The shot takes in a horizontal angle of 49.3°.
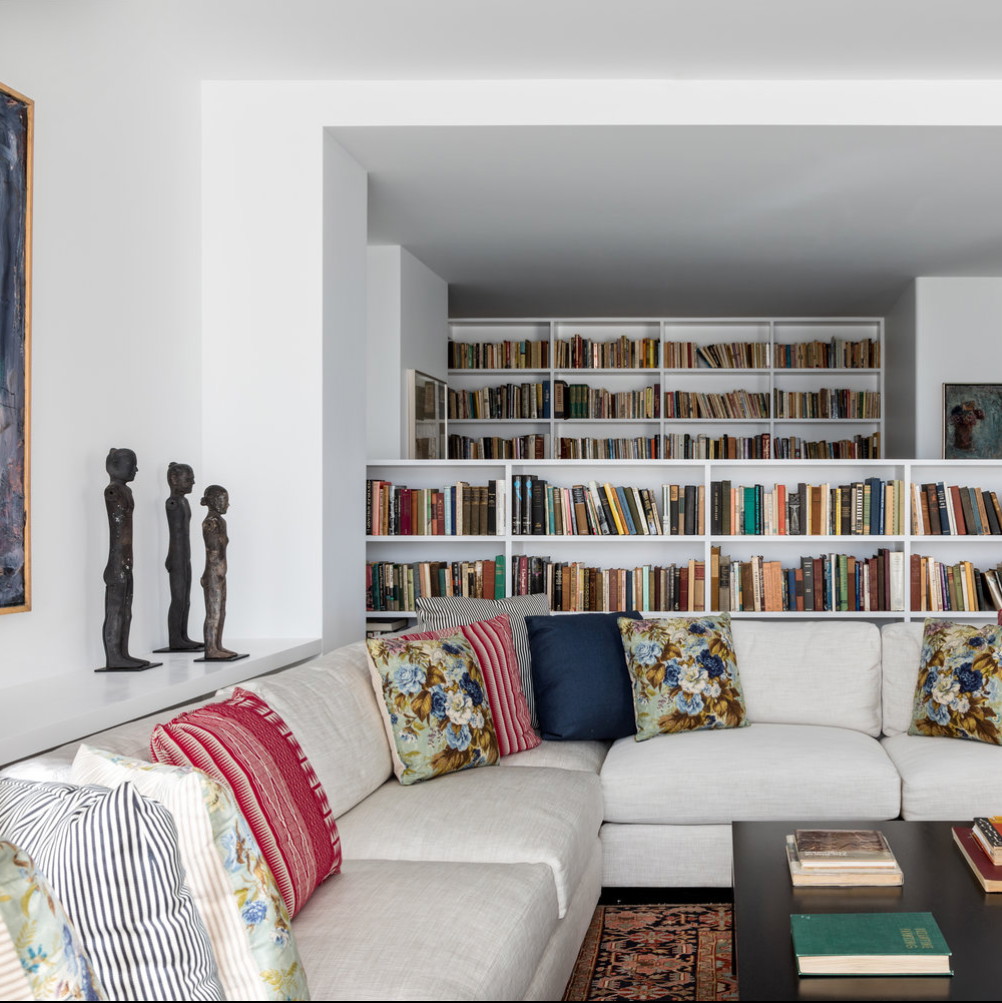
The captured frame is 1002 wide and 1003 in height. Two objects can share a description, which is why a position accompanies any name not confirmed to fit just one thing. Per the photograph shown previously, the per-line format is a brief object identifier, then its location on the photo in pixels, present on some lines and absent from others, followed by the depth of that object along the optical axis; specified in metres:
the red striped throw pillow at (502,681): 3.33
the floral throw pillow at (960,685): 3.38
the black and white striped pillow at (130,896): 1.35
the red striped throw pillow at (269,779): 1.97
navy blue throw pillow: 3.57
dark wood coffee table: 1.74
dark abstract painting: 2.65
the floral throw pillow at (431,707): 2.95
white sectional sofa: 1.90
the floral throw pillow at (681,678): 3.55
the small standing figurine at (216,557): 3.28
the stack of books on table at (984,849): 2.21
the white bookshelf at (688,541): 5.25
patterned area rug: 2.60
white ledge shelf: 2.17
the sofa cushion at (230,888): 1.52
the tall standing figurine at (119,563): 2.93
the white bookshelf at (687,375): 8.01
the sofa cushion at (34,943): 1.20
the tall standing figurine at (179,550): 3.32
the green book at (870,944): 1.79
